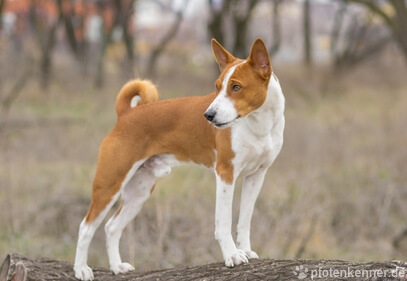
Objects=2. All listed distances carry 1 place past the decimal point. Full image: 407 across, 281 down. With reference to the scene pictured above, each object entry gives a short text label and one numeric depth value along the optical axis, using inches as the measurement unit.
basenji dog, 239.6
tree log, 217.6
